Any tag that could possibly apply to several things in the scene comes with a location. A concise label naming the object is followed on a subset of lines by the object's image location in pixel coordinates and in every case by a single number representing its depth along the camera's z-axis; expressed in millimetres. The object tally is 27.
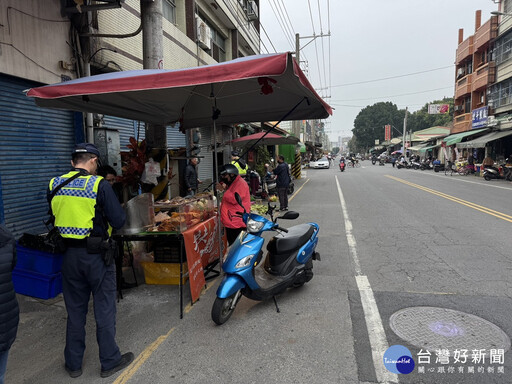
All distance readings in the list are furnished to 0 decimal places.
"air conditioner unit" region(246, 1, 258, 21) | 21828
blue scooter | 3596
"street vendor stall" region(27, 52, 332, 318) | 3266
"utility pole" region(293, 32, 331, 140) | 26506
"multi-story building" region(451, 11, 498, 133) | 27359
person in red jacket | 4660
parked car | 40719
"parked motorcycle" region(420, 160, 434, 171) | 35500
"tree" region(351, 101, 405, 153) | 98312
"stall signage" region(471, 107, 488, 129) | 27394
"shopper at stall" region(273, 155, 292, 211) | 11023
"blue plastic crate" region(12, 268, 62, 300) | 4406
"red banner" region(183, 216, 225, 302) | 4094
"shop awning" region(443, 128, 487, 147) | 27438
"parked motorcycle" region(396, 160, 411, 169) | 39812
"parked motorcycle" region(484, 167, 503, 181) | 21188
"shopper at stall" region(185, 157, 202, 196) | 8703
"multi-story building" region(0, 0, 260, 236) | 5504
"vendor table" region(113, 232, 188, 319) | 3984
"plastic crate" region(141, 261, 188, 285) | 4840
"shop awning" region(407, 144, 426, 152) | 47381
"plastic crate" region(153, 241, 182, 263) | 4766
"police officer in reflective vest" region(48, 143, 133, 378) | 2777
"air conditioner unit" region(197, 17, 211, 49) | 13562
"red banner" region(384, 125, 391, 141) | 84931
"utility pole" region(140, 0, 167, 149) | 5855
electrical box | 5887
